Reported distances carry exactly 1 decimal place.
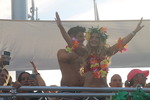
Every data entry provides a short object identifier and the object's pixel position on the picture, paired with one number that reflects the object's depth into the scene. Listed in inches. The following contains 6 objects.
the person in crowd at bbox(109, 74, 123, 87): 262.5
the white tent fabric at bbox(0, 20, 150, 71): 332.9
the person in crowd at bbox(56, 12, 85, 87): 217.0
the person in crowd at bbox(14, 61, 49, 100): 232.0
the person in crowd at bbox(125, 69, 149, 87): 236.0
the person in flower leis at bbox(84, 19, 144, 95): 204.9
